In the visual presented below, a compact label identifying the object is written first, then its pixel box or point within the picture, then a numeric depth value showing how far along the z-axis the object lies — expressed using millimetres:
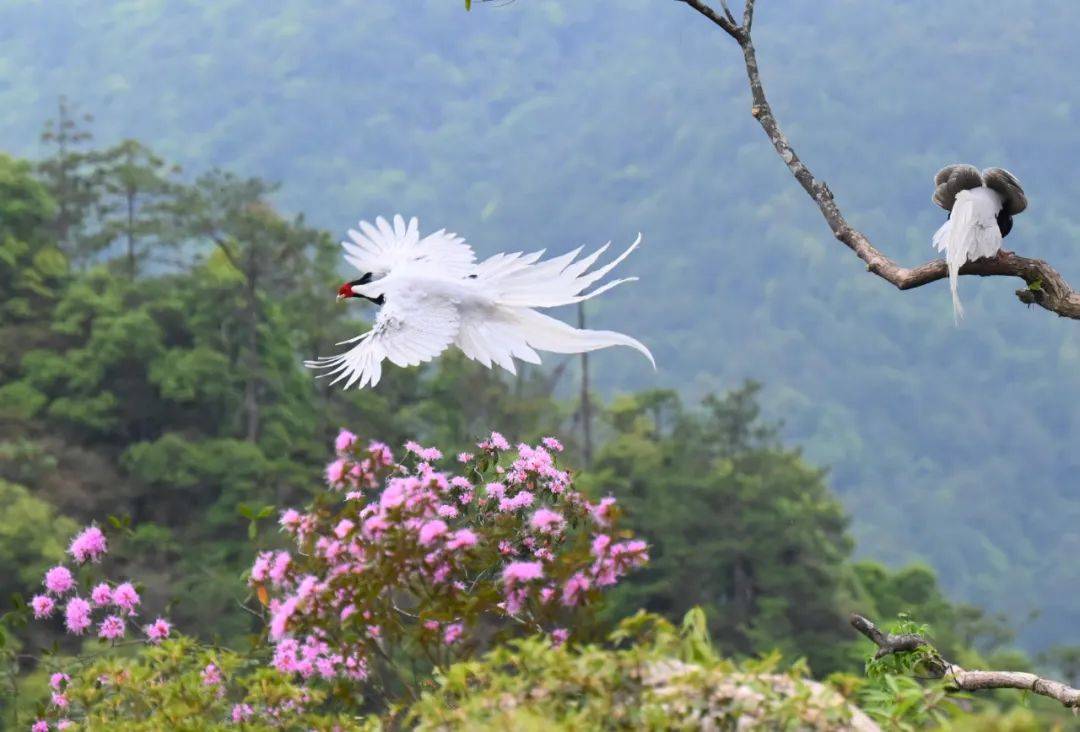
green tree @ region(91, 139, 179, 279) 48812
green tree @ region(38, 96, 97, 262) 48812
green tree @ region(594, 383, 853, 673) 42000
